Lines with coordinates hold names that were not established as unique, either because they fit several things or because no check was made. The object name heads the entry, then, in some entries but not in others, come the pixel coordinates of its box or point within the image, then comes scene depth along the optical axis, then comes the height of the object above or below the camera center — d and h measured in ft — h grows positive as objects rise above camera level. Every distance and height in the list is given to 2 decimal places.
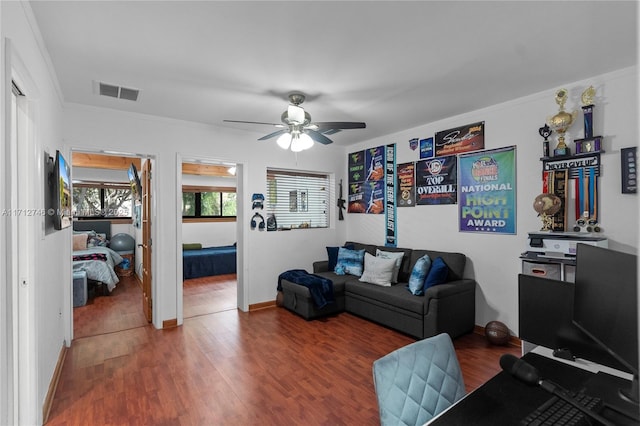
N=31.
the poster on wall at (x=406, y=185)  14.39 +1.18
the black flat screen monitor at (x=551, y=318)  4.61 -1.71
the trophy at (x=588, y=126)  8.99 +2.41
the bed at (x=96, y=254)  16.89 -2.32
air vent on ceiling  9.53 +3.77
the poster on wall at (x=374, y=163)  15.80 +2.42
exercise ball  22.48 -2.19
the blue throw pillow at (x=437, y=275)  11.37 -2.33
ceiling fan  9.78 +2.67
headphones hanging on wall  14.87 -0.51
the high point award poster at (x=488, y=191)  11.07 +0.71
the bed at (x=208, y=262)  21.74 -3.58
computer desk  3.29 -2.17
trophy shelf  9.10 +1.62
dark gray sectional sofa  10.78 -3.45
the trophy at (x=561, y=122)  9.40 +2.63
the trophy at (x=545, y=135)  9.99 +2.36
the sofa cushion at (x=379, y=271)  13.14 -2.54
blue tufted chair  3.76 -2.17
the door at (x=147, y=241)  13.03 -1.21
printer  8.55 -0.92
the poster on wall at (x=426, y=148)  13.58 +2.71
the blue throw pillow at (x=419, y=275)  11.53 -2.39
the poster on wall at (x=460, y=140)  11.94 +2.79
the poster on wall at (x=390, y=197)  15.25 +0.66
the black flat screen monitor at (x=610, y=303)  3.04 -1.00
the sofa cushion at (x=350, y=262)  14.80 -2.43
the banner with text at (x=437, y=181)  12.78 +1.23
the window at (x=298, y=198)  16.03 +0.67
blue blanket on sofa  13.10 -3.17
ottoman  13.21 -3.93
